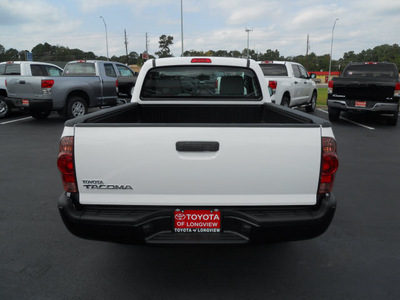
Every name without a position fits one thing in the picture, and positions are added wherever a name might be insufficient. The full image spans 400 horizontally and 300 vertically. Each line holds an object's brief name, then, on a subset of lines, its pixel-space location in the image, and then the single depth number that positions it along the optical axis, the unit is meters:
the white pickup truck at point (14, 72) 11.67
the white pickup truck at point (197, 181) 2.39
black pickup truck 10.38
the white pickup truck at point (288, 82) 11.41
